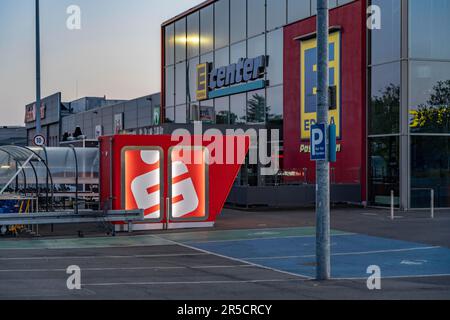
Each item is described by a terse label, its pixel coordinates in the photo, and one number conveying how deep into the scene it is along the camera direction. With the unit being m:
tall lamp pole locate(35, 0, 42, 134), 34.75
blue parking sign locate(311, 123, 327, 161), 12.72
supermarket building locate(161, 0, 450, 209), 30.36
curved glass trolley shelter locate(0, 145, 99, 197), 25.00
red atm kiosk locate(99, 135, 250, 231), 22.45
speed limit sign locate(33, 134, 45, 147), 34.06
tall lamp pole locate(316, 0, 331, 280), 12.77
